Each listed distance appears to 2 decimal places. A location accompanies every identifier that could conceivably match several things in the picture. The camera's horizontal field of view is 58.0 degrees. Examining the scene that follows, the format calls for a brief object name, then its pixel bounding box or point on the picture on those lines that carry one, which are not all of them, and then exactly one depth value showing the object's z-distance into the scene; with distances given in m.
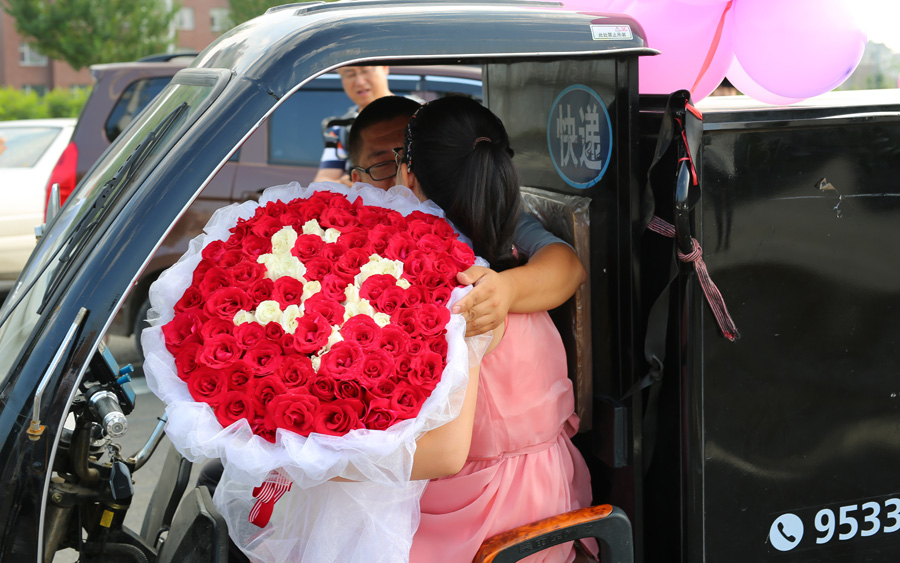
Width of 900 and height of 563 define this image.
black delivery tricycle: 1.57
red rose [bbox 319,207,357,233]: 1.65
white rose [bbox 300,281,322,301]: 1.53
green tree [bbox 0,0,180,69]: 21.27
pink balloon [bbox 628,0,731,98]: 1.95
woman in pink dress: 1.79
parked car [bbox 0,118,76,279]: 6.42
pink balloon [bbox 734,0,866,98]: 1.82
